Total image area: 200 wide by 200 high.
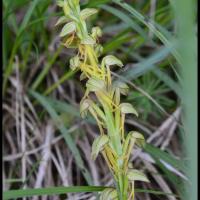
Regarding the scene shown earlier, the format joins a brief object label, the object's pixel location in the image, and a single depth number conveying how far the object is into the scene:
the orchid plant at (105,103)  0.38
